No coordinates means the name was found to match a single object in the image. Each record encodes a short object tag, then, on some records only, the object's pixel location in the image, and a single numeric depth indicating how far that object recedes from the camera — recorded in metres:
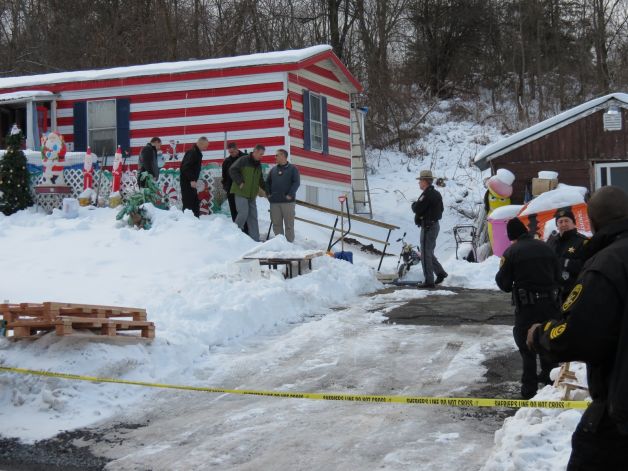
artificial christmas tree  16.75
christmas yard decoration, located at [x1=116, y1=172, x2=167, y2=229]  14.73
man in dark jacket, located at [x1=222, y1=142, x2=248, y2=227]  15.34
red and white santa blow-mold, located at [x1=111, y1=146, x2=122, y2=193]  16.77
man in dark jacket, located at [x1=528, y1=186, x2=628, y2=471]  3.25
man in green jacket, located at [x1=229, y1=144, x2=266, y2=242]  14.73
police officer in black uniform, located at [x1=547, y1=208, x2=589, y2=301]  7.52
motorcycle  15.06
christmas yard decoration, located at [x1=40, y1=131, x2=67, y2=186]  17.42
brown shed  19.23
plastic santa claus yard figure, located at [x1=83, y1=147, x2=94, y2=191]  17.30
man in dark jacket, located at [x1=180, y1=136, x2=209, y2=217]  15.45
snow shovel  15.04
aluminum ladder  25.09
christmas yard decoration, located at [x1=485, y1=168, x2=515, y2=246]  18.08
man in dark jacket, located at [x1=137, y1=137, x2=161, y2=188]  16.20
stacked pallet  7.59
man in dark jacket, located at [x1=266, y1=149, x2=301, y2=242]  14.79
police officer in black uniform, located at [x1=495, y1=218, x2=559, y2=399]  6.98
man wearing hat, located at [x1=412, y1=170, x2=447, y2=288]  13.23
